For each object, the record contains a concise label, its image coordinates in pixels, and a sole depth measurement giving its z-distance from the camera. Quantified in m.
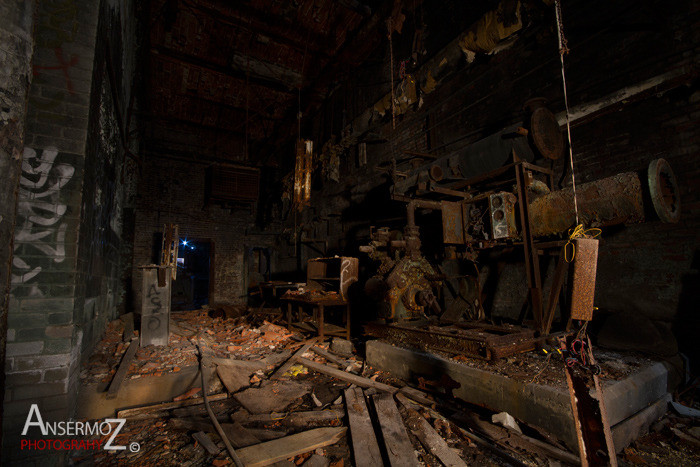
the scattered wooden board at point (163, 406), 3.39
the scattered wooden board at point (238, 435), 2.82
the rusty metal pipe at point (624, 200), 3.14
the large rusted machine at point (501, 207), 3.34
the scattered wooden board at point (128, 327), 5.64
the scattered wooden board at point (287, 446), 2.54
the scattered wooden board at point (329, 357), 5.03
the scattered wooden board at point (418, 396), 3.42
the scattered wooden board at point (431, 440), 2.48
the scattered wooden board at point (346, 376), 3.92
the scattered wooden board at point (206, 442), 2.69
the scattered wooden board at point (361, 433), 2.55
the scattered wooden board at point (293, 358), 4.63
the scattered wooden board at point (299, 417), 3.26
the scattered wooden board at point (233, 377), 4.09
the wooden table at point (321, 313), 6.49
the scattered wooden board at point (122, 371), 3.50
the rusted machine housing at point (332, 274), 7.16
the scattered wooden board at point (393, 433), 2.48
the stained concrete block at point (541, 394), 2.59
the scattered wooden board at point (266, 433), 2.94
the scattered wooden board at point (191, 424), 3.08
